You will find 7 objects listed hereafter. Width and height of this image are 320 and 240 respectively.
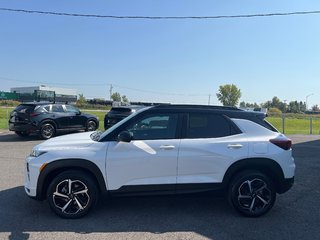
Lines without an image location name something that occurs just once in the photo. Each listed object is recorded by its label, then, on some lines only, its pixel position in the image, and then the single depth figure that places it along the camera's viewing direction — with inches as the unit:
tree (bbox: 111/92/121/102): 3879.3
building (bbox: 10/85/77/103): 2909.3
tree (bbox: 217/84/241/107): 3216.0
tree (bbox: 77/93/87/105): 2600.8
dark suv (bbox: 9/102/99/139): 414.1
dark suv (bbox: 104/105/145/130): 497.9
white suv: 140.6
